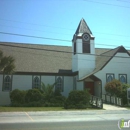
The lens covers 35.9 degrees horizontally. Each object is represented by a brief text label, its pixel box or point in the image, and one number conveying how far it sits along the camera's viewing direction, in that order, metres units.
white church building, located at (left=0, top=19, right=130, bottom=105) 28.38
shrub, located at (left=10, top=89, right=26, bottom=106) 24.83
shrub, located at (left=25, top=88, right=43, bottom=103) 25.12
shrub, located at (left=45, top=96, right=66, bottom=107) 24.50
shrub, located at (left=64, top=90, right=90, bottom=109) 21.48
